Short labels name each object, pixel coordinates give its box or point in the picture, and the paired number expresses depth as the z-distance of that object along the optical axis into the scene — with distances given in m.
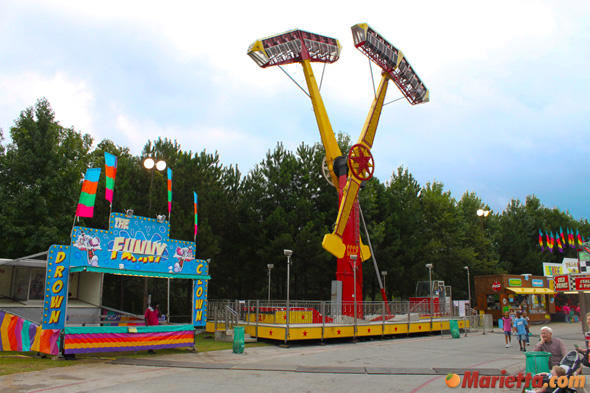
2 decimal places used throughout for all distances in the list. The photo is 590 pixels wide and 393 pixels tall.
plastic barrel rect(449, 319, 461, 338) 23.42
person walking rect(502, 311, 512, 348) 18.86
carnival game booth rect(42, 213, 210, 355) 14.17
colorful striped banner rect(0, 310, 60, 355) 13.92
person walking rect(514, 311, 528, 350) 17.23
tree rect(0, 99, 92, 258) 24.59
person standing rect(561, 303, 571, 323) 42.50
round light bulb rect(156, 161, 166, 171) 18.75
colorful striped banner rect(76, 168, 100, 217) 15.24
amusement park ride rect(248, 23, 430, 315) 25.70
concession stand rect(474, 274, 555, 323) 38.41
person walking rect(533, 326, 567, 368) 7.98
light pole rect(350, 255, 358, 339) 21.50
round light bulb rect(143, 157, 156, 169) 18.16
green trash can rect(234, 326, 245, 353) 16.06
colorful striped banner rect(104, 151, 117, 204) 16.48
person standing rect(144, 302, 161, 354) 16.96
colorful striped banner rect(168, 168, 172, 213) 18.92
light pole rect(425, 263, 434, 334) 25.97
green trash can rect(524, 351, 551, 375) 7.87
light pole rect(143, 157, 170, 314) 18.21
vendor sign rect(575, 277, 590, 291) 11.73
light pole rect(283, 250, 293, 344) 18.72
